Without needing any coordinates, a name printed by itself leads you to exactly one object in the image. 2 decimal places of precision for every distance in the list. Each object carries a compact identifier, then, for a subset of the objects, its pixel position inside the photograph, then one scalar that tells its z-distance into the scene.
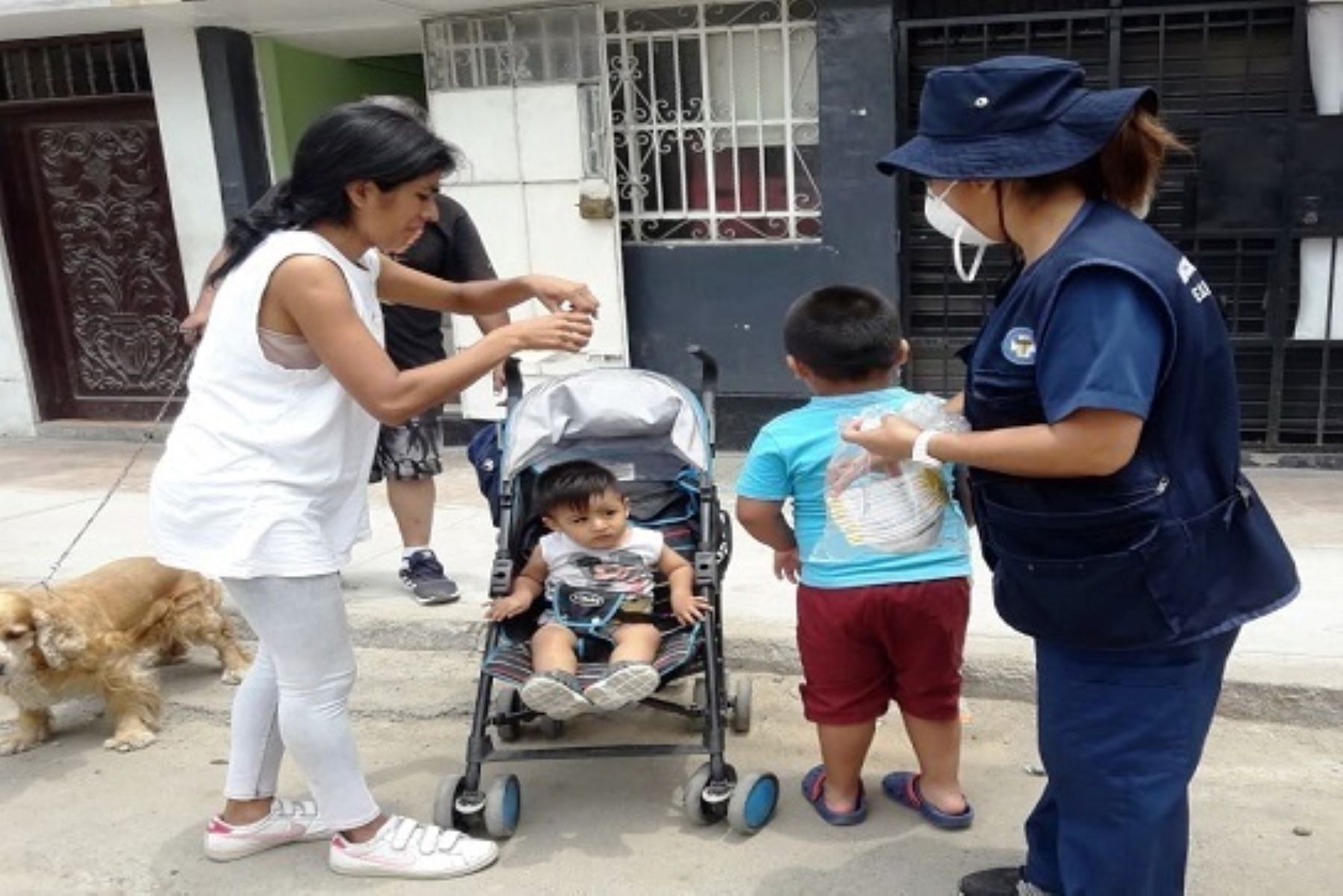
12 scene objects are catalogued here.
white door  6.30
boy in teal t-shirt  2.80
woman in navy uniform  1.91
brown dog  3.57
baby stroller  3.15
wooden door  7.49
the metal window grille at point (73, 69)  7.27
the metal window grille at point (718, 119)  6.07
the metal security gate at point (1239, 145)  5.46
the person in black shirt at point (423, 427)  4.43
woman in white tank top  2.54
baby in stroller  3.20
